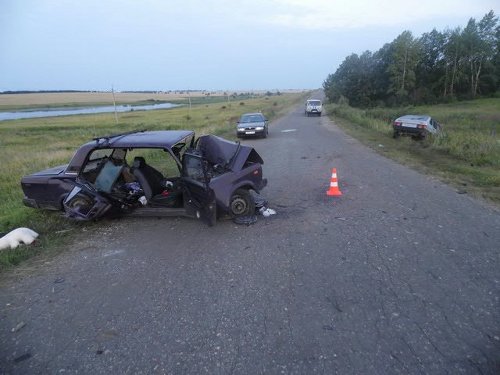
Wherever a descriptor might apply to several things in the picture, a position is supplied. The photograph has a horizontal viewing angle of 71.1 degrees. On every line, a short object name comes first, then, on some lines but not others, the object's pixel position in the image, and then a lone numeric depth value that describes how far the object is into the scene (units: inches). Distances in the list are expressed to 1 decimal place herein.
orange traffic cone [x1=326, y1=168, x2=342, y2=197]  297.7
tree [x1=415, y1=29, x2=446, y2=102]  2736.0
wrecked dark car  223.9
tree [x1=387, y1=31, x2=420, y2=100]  2522.1
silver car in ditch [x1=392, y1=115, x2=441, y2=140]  658.2
